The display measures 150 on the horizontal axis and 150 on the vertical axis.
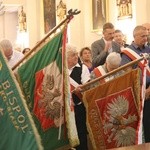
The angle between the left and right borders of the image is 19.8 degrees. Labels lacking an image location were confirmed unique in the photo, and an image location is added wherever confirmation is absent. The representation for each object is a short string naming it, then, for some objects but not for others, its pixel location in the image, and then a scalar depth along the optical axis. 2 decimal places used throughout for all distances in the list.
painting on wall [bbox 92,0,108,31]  12.57
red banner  4.82
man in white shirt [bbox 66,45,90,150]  5.21
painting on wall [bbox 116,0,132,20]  11.30
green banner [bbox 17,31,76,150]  3.75
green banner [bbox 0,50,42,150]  2.81
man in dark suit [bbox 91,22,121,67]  6.02
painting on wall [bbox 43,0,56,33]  16.55
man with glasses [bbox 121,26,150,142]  5.38
